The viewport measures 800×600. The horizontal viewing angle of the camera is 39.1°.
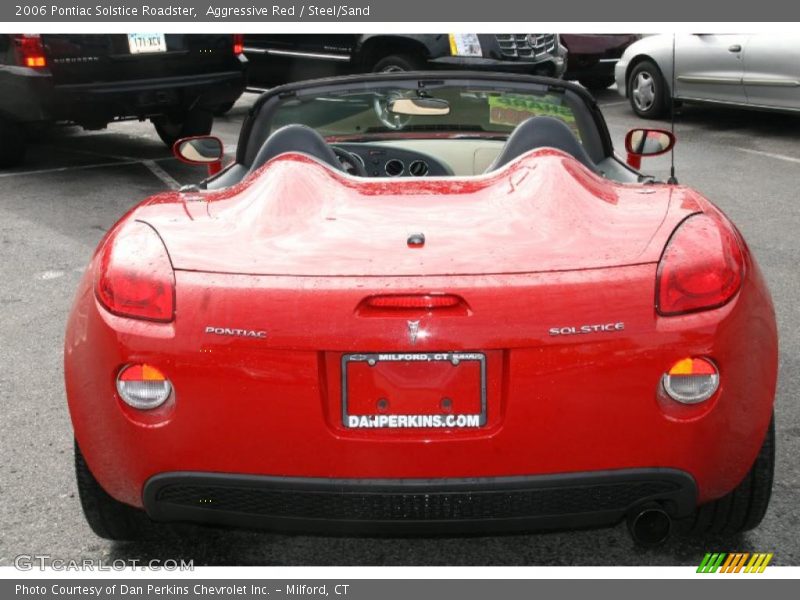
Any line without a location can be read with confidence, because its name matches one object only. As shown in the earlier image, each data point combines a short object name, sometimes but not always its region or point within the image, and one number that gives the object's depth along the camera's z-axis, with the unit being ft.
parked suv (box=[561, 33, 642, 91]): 45.98
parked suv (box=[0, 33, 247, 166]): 29.37
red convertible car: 8.34
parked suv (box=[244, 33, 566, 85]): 37.29
